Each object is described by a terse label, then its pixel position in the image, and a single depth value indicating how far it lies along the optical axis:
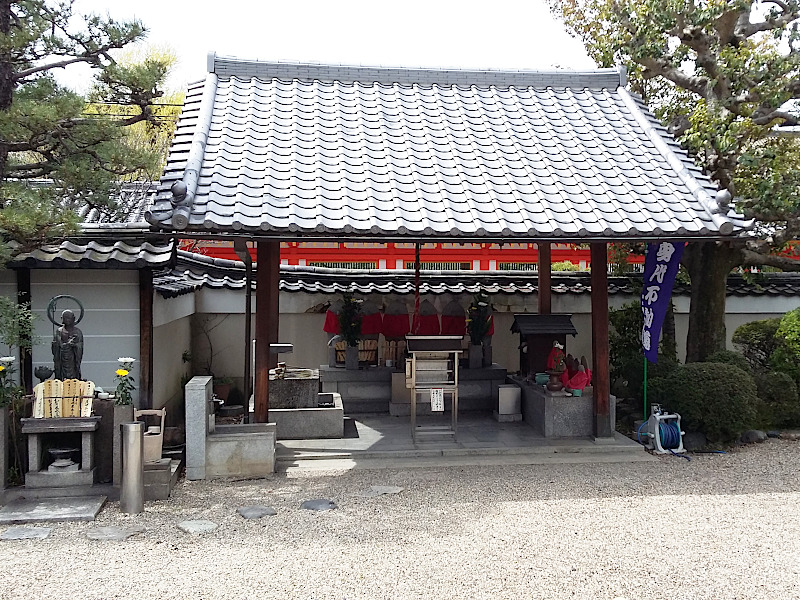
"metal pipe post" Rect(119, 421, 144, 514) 6.86
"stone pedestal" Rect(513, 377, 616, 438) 9.91
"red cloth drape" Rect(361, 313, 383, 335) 12.85
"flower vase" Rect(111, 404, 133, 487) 7.21
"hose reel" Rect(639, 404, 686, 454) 9.49
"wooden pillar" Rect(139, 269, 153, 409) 8.78
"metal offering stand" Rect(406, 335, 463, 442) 9.32
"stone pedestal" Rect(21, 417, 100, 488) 7.14
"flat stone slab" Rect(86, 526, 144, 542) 6.18
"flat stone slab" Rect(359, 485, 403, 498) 7.61
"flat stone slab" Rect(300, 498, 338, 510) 7.13
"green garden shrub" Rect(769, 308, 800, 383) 11.49
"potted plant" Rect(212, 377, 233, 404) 12.70
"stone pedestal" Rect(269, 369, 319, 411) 10.27
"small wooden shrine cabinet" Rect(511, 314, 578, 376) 11.20
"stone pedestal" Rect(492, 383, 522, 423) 11.15
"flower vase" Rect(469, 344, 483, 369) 12.59
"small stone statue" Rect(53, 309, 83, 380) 7.32
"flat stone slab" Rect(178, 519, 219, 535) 6.41
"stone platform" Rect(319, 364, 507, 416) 12.16
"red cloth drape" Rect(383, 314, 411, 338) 12.98
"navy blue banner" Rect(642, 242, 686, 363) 9.41
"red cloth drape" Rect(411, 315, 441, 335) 12.98
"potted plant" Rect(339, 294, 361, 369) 12.41
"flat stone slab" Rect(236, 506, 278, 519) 6.84
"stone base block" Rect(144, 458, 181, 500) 7.28
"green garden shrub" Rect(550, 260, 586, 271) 17.65
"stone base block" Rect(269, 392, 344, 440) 9.88
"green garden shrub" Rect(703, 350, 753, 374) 11.18
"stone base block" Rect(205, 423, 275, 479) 8.10
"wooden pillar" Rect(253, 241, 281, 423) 8.55
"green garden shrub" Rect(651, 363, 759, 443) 9.74
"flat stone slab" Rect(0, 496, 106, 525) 6.58
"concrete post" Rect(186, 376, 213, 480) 7.95
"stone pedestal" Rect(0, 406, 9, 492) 7.07
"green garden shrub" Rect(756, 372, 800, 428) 11.28
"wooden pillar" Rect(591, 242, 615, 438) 9.34
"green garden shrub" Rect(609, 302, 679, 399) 12.19
